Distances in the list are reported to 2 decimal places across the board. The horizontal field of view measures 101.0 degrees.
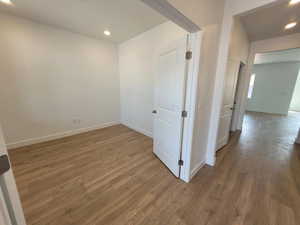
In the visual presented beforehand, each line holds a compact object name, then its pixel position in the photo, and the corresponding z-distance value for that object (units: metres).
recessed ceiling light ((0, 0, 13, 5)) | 2.13
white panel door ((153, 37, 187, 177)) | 1.81
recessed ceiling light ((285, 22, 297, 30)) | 2.74
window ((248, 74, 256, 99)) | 7.24
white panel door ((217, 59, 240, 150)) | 2.61
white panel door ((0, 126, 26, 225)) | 0.53
